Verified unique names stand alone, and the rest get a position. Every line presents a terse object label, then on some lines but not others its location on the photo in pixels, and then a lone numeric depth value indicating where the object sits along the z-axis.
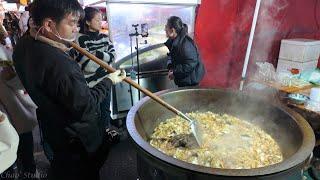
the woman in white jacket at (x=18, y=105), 2.61
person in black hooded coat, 3.97
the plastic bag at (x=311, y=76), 3.86
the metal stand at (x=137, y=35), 4.48
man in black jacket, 1.84
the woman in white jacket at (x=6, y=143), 1.87
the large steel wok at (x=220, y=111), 1.50
